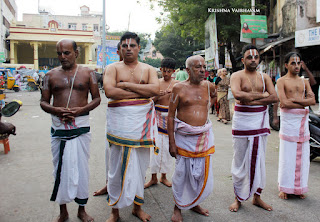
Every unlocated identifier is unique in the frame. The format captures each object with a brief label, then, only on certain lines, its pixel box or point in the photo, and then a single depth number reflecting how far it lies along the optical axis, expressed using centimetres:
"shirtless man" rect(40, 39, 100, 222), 311
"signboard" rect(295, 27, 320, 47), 1141
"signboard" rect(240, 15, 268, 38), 1341
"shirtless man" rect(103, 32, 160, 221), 307
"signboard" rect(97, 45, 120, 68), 2245
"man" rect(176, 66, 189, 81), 611
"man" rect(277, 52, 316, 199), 380
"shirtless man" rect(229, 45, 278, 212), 350
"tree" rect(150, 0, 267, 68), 1679
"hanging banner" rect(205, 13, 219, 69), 1551
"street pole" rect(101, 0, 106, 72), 2221
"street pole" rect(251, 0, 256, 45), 1401
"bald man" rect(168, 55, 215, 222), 324
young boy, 432
